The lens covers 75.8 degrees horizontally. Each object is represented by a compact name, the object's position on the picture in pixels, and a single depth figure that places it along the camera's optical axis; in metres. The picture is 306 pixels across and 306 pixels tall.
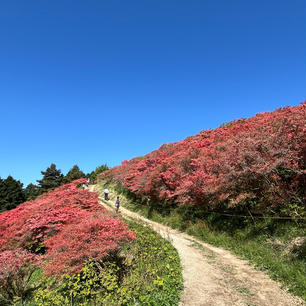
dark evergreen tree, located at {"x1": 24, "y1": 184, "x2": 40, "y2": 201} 46.16
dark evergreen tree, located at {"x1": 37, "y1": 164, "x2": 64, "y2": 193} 39.96
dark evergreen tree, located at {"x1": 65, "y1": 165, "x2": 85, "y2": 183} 39.38
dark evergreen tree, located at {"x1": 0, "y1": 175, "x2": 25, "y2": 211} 35.81
